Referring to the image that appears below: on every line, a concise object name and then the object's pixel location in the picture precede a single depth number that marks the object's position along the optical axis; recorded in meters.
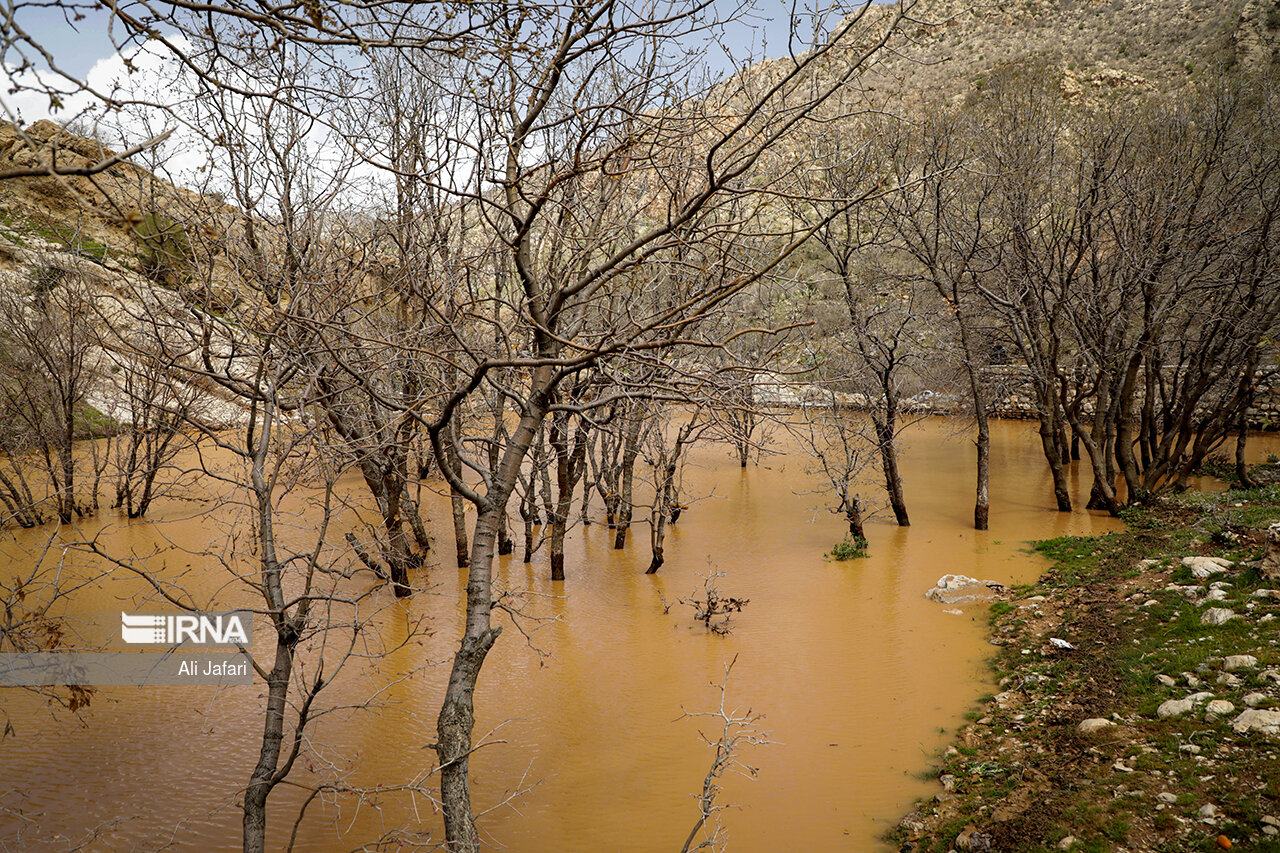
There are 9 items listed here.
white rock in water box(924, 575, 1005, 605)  9.59
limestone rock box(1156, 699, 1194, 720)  5.31
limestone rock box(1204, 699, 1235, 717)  5.08
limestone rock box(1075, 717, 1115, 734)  5.56
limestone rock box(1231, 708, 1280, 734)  4.72
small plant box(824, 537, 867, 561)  11.55
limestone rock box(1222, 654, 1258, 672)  5.49
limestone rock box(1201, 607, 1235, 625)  6.38
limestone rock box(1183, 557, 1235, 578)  7.42
